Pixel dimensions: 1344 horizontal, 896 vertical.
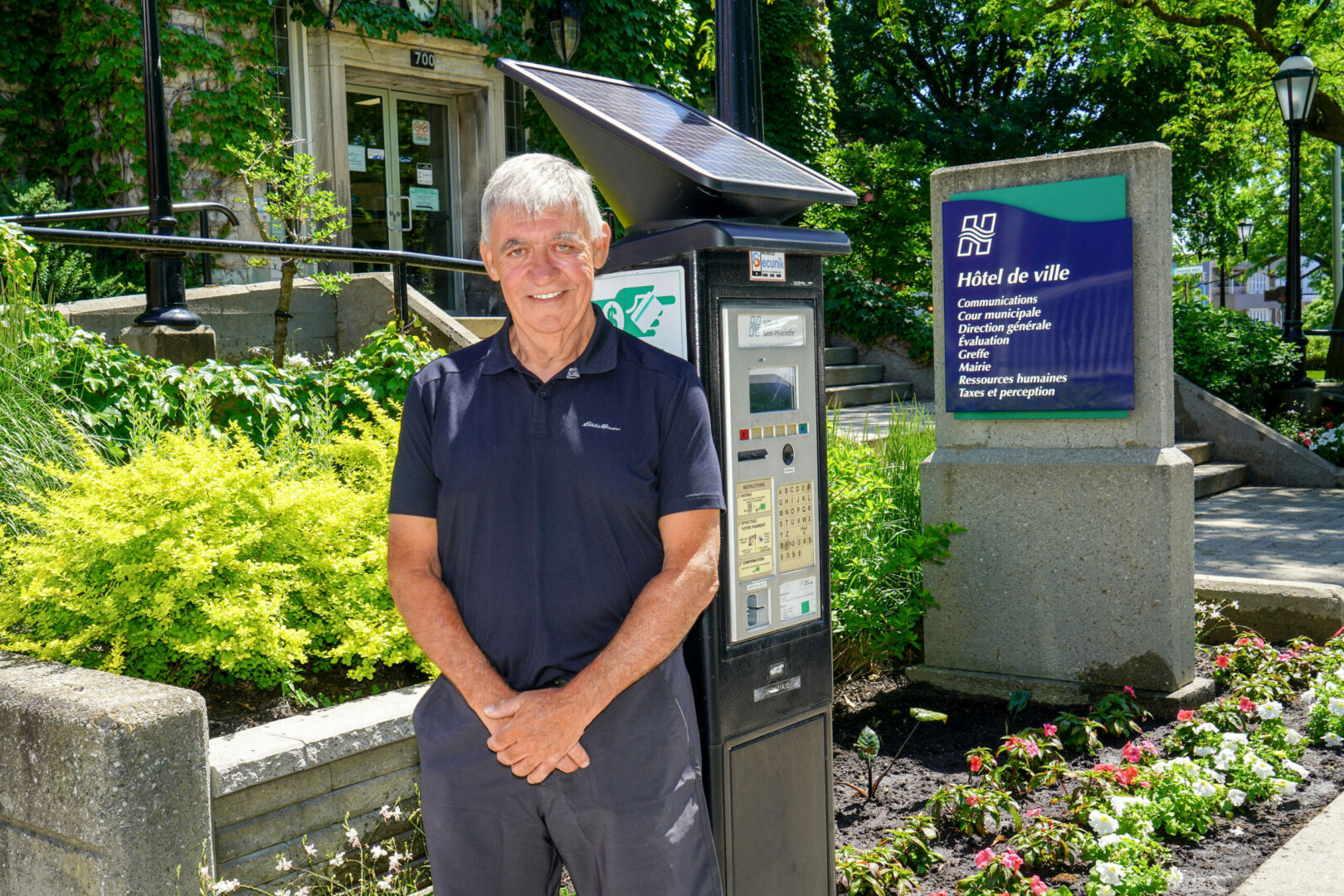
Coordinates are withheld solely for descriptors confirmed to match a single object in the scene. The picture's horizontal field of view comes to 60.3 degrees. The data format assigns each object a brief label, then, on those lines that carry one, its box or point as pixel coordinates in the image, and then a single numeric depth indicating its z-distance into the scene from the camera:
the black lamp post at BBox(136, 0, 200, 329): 6.30
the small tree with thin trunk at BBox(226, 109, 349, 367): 7.39
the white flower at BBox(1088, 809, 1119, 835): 3.21
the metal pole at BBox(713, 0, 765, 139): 4.15
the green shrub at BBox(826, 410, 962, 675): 4.56
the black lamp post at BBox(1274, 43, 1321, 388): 12.23
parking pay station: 2.45
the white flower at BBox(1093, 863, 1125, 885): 2.94
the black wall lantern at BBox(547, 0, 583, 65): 12.58
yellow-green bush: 3.09
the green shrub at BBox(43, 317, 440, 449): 4.50
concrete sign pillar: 4.49
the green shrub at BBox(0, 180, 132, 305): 9.41
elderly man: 2.00
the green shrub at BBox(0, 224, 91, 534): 3.79
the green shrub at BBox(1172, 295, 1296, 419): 12.16
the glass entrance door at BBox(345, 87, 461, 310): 13.21
